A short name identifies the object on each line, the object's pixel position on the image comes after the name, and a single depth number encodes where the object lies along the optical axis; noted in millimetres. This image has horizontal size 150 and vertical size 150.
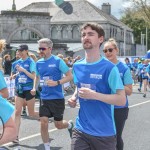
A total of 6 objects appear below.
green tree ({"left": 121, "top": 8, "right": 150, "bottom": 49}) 71067
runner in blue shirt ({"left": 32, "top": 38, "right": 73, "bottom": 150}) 5233
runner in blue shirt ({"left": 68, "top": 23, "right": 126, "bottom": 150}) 3214
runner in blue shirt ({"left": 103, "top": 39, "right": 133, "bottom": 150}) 4160
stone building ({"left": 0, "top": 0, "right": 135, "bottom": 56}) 38524
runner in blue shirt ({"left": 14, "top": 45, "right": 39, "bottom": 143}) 6235
